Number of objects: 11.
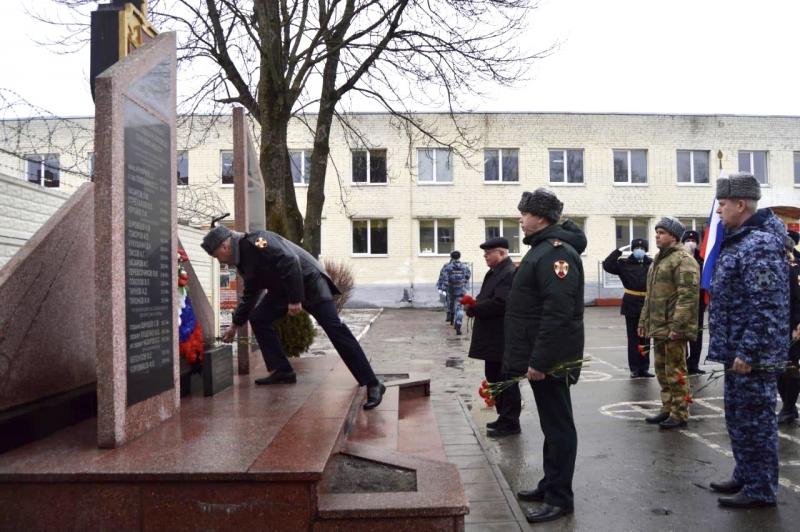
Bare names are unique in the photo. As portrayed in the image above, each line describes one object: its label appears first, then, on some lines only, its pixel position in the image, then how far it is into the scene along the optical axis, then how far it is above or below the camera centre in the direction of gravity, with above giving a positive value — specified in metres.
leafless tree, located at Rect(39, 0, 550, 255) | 10.52 +3.56
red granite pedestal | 3.37 -1.09
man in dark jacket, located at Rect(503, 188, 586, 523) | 4.09 -0.37
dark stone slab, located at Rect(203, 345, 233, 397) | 5.68 -0.83
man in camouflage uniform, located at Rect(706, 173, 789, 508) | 4.12 -0.36
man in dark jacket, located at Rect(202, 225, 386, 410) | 5.59 -0.08
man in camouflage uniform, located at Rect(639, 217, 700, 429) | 6.28 -0.40
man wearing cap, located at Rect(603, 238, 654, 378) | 9.35 -0.21
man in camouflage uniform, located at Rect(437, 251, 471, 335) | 17.61 -0.18
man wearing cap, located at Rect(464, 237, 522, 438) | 6.43 -0.57
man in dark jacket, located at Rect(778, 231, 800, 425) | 6.48 -1.06
